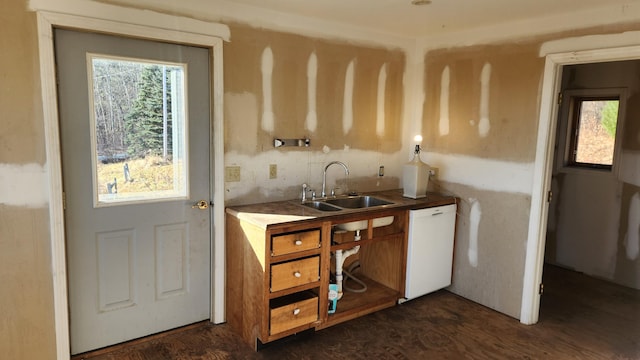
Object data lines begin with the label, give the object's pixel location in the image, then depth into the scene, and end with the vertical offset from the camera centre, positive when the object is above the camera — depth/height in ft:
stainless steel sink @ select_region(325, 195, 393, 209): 11.41 -1.69
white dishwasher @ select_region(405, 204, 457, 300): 11.15 -2.96
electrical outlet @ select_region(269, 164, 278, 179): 10.55 -0.83
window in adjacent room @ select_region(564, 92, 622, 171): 14.02 +0.61
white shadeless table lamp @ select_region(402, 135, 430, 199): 11.72 -1.00
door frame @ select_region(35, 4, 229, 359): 7.57 +1.46
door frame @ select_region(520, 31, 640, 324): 9.08 +0.63
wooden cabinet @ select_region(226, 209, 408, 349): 8.76 -2.97
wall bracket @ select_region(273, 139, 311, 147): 10.46 -0.09
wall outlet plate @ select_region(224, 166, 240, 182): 9.84 -0.87
